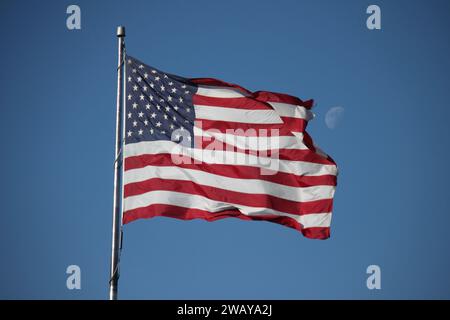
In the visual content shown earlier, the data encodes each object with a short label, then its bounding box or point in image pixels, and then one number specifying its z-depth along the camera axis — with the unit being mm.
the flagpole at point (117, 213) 21828
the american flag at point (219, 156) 24109
